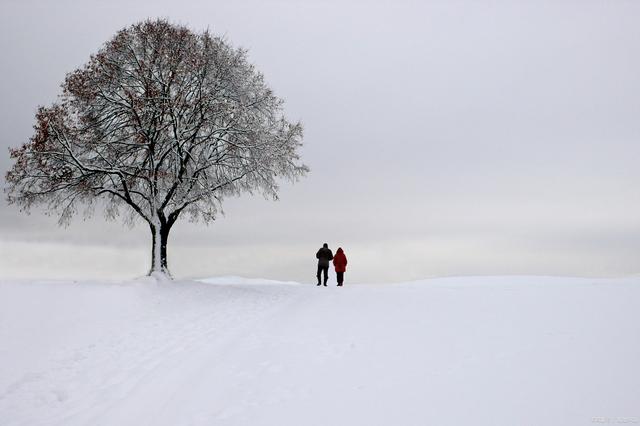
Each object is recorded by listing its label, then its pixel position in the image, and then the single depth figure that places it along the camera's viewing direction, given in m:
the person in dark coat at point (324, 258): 24.20
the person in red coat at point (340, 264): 24.06
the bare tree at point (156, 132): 18.92
